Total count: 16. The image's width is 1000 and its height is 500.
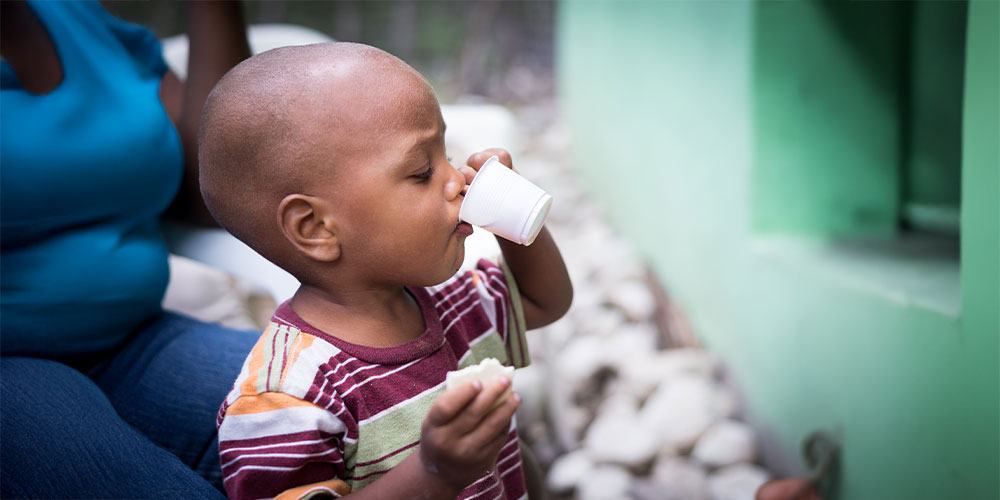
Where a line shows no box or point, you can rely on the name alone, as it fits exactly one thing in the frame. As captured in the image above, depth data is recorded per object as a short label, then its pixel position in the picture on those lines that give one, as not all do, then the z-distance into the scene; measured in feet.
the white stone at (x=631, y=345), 8.18
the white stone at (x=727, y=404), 6.78
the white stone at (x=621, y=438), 6.62
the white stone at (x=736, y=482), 5.73
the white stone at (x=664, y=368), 7.47
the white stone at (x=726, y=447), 6.23
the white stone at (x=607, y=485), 6.31
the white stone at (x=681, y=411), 6.65
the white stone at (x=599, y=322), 8.86
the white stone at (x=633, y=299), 8.82
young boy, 2.82
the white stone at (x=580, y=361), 8.02
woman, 3.90
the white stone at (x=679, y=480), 6.07
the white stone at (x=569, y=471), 6.51
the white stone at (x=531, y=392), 6.73
